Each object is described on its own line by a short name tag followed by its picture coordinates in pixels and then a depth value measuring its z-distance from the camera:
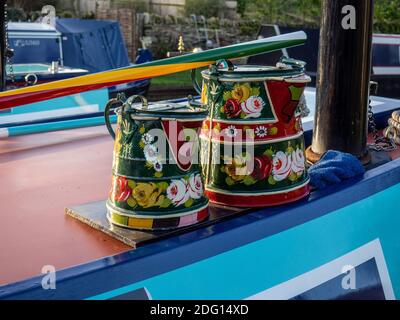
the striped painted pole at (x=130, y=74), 1.33
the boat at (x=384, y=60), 8.35
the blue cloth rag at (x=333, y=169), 1.62
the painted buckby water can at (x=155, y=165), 1.22
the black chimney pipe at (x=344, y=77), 1.77
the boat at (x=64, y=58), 3.51
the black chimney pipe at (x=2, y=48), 2.72
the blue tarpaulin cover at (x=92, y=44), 7.75
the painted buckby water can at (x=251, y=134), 1.38
